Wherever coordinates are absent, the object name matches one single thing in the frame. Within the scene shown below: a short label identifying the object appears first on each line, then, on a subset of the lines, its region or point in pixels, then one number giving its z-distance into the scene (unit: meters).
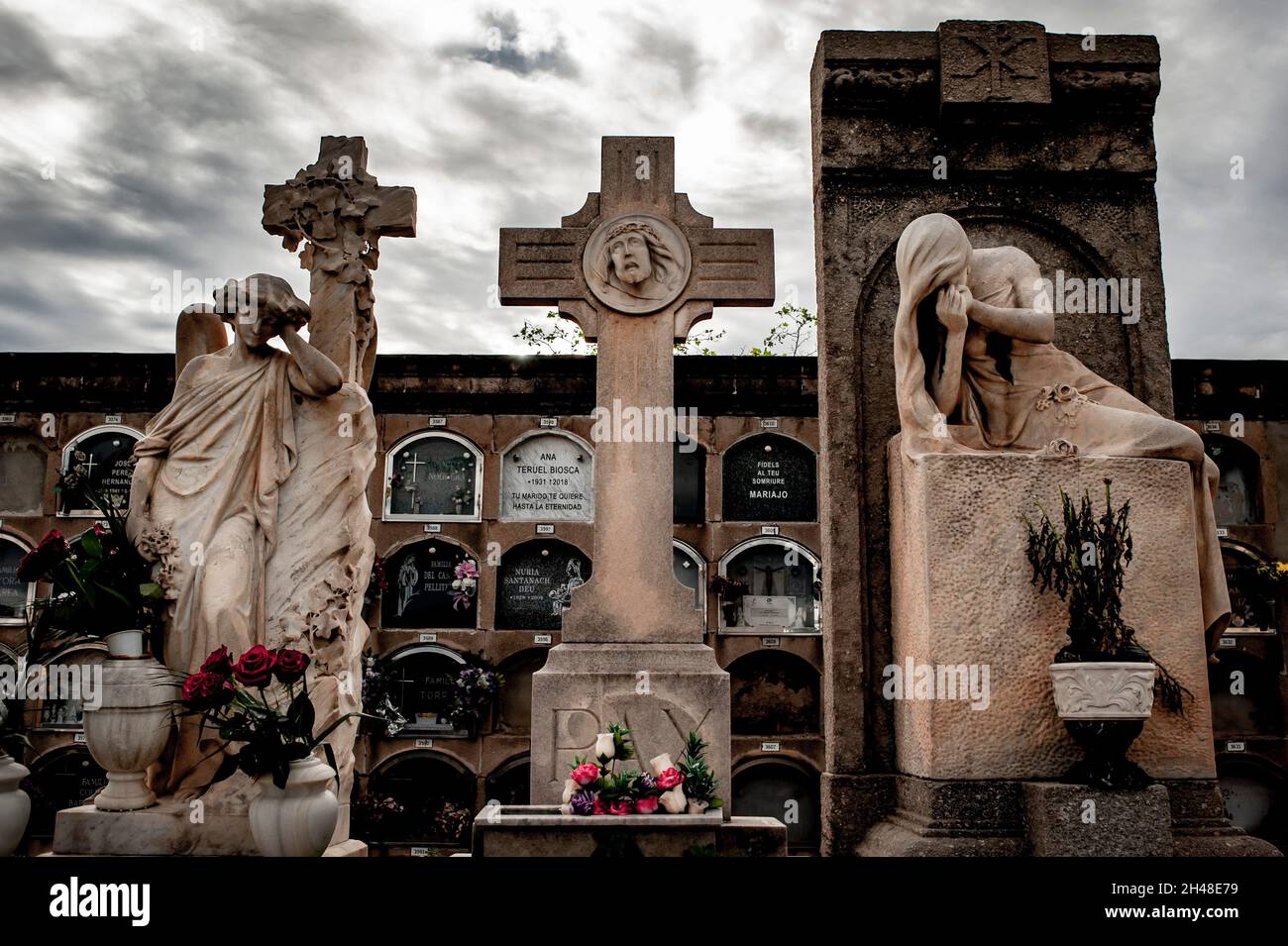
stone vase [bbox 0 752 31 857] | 3.91
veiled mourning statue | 4.69
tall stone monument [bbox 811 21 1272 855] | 5.18
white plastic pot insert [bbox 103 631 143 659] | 4.27
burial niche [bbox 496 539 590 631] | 11.04
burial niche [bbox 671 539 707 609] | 11.01
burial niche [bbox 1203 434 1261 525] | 11.08
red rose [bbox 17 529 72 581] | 4.35
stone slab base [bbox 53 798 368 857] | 4.15
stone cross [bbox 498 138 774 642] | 5.67
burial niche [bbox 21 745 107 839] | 10.58
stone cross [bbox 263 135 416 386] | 5.53
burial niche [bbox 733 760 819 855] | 10.69
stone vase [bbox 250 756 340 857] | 3.75
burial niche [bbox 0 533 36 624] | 11.04
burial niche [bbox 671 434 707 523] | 11.25
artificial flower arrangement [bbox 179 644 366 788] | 3.75
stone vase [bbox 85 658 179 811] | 4.13
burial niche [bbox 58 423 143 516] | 11.04
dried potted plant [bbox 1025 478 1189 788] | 4.03
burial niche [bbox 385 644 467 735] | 10.81
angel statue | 4.50
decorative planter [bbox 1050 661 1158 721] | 4.02
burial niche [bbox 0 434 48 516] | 11.27
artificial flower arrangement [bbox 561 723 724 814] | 4.21
